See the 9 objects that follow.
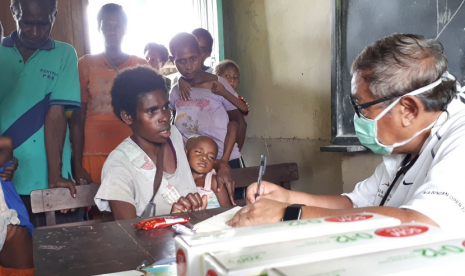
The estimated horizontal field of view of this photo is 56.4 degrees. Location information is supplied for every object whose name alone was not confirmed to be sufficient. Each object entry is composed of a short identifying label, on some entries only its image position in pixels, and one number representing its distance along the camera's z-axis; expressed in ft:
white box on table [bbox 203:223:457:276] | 1.62
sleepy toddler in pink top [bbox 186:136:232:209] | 7.61
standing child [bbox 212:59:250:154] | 12.99
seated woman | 6.14
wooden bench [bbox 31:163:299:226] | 6.83
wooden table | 3.65
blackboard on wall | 6.76
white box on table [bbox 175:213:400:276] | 1.84
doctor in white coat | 3.39
